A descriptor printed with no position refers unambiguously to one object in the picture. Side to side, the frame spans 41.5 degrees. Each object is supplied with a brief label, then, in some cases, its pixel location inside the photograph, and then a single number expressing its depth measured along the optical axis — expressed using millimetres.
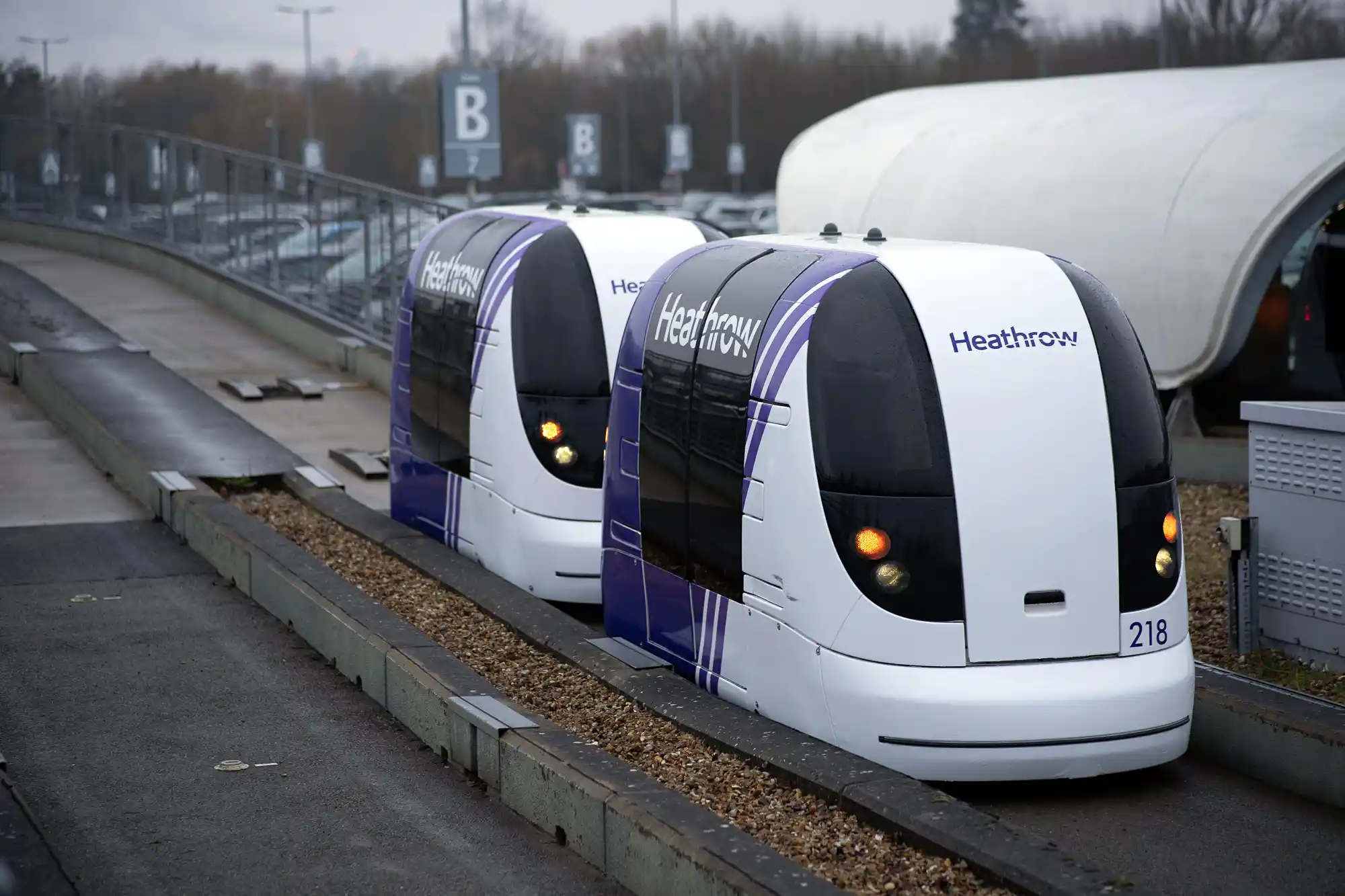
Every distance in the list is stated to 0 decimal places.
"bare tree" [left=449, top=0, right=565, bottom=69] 87938
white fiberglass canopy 15266
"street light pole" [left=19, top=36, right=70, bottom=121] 57000
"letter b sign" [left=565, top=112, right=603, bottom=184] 35000
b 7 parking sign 22234
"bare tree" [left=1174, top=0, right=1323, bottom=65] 47647
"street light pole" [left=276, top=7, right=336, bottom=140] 80750
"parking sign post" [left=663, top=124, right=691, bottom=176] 56688
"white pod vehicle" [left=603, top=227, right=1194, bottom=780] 6922
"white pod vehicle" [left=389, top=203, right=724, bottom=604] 10500
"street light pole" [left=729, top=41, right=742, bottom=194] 77062
